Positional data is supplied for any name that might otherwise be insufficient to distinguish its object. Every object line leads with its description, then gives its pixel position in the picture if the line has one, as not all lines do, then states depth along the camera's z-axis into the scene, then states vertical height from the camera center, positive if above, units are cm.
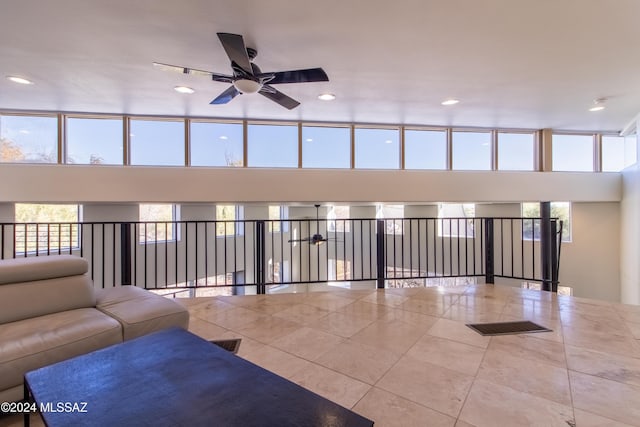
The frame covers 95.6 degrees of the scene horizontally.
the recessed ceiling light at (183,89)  384 +167
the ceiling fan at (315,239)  644 -60
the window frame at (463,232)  768 -46
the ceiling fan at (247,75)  232 +129
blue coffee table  97 -68
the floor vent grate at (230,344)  231 -108
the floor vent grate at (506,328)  260 -106
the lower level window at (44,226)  511 -23
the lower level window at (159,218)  665 -11
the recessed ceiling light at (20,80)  351 +165
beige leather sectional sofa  157 -71
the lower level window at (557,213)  671 +0
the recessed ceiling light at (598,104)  433 +168
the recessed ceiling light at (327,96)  413 +169
